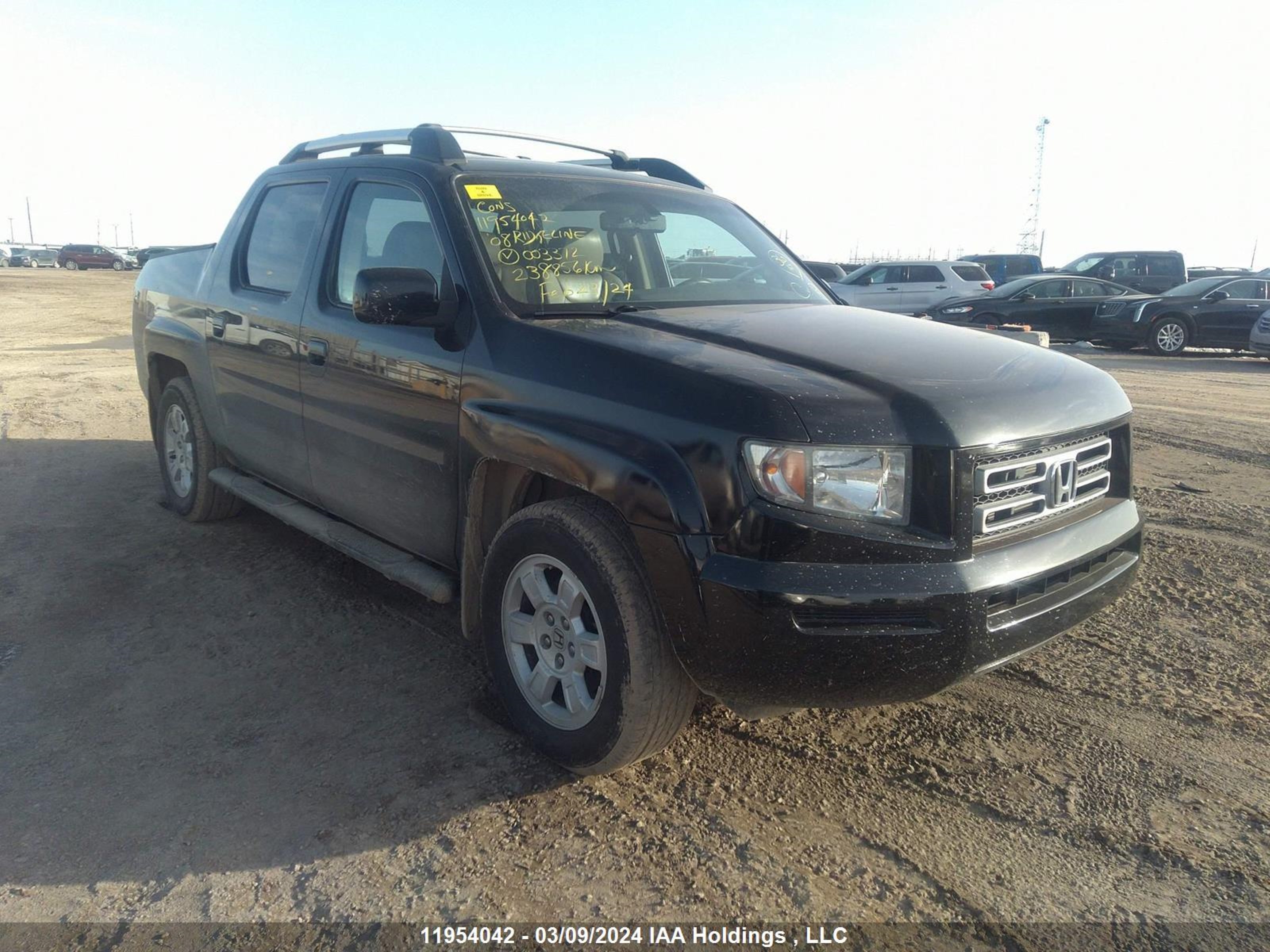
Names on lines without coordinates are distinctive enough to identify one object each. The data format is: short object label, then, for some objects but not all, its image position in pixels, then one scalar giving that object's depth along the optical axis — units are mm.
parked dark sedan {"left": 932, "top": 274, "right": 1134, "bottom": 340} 17328
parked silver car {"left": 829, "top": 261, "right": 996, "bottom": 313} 19078
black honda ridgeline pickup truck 2436
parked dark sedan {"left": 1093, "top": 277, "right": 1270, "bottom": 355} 15977
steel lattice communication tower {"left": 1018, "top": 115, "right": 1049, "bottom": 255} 85894
